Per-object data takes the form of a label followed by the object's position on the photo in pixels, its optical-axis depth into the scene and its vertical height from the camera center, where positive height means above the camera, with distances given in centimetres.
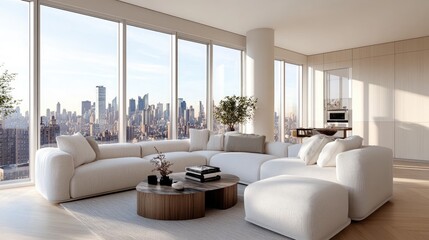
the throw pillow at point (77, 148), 371 -36
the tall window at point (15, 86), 421 +51
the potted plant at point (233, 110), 636 +21
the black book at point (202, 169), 338 -59
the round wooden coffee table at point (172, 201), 288 -81
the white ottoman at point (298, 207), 234 -75
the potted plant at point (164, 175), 318 -62
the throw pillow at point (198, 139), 551 -37
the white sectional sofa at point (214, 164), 297 -60
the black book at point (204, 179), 335 -69
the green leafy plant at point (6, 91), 359 +38
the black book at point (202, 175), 335 -65
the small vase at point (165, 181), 321 -68
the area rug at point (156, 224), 254 -100
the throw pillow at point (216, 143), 538 -43
